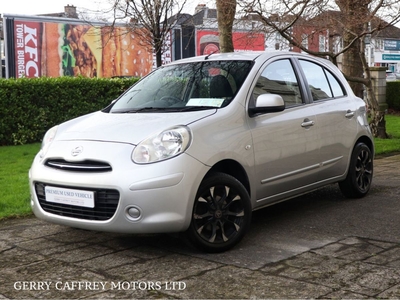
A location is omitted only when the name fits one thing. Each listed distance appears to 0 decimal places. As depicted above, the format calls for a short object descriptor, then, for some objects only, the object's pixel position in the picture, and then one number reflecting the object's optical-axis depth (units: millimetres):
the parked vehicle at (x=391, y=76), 47312
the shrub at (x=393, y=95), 23000
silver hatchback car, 4773
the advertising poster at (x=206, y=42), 26625
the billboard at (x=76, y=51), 21766
